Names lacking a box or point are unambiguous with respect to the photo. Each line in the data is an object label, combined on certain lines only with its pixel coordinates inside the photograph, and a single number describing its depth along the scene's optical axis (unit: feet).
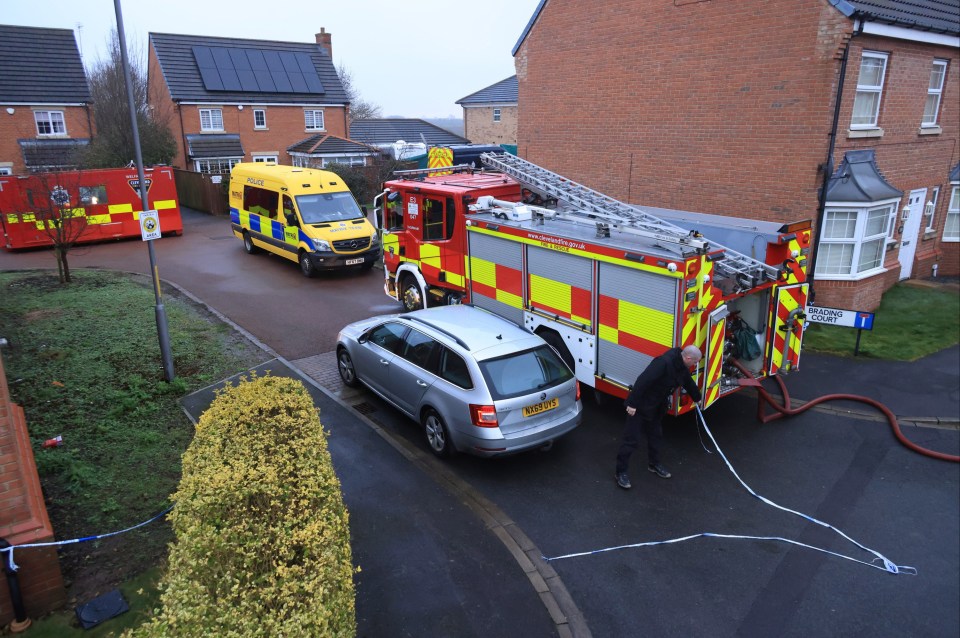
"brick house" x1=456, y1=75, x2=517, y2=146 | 155.43
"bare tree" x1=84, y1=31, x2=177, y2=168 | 90.58
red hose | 26.81
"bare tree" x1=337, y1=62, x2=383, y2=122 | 244.57
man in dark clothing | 23.71
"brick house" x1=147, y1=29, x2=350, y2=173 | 114.11
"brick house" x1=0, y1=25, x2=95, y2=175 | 101.86
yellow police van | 54.39
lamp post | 28.68
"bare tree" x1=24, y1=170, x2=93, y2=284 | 50.13
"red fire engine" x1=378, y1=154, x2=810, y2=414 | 25.59
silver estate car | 24.02
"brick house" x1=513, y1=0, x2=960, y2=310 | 40.68
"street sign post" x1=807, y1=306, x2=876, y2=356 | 33.81
